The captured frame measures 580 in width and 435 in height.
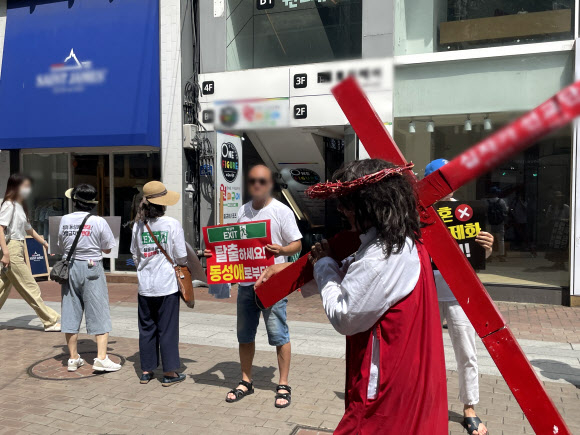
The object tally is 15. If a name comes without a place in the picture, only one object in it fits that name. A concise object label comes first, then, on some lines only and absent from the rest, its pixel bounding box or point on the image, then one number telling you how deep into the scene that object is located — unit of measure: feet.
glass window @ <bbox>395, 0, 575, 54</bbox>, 27.14
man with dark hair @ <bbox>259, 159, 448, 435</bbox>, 6.43
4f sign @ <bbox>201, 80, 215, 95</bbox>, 34.14
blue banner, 33.86
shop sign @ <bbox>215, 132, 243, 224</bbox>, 33.60
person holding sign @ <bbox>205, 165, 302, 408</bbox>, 14.33
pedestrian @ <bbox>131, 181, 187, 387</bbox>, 15.83
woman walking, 21.22
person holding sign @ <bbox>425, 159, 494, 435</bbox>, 12.53
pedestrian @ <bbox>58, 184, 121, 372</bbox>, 16.99
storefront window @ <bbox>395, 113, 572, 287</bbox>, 27.89
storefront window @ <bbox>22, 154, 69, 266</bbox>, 37.86
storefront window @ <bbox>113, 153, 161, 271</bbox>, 36.42
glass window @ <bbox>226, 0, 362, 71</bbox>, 32.35
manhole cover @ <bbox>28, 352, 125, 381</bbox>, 16.75
